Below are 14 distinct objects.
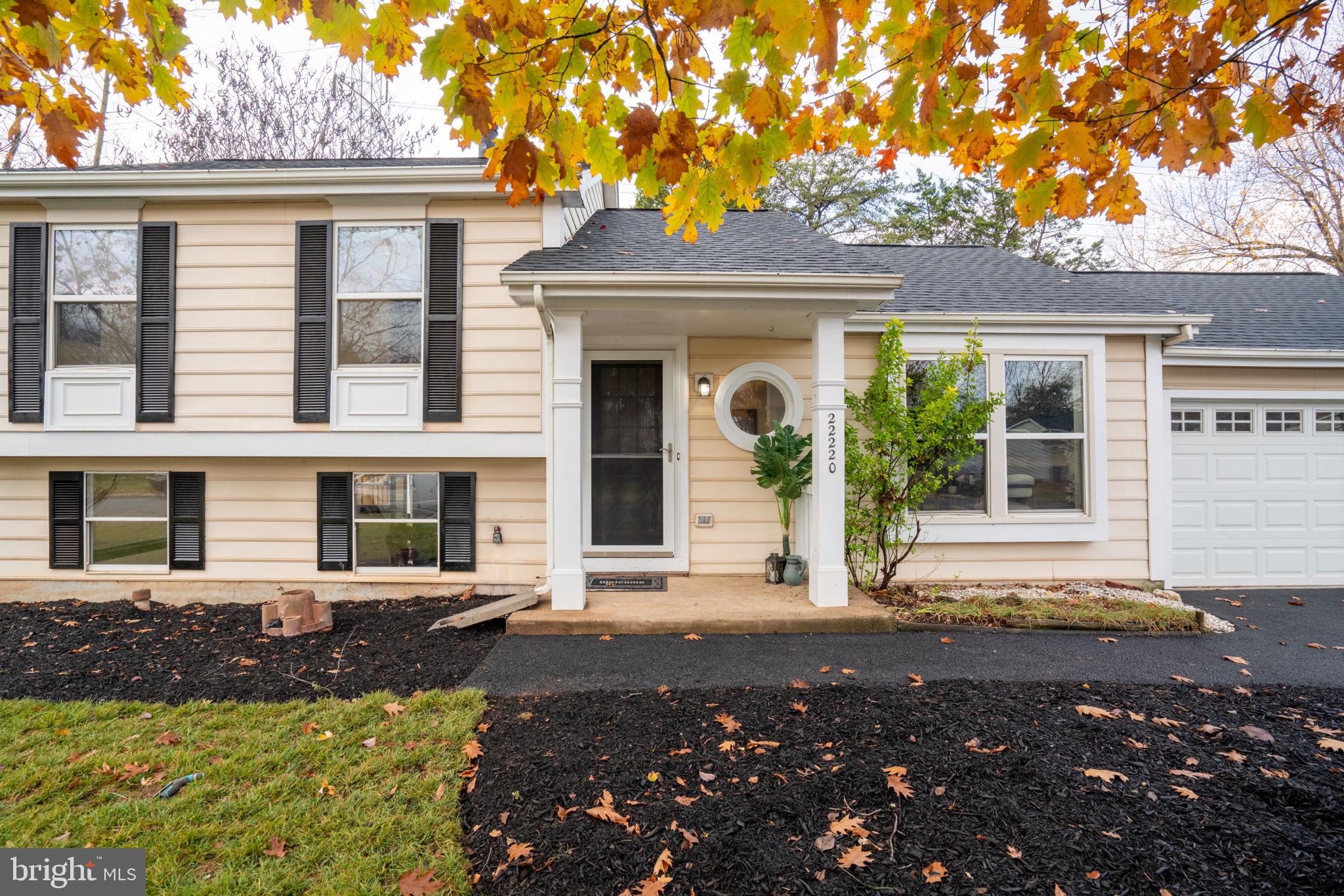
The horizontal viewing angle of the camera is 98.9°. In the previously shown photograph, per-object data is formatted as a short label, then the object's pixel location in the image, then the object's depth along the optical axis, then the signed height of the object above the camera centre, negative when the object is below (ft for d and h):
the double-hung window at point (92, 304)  18.39 +5.14
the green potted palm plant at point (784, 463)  16.87 +0.09
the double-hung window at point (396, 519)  18.66 -1.77
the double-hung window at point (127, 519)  18.85 -1.78
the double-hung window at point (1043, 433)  19.08 +1.12
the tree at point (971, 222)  48.88 +21.28
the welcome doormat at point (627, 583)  17.22 -3.60
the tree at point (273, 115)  39.86 +24.65
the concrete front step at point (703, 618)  14.37 -3.84
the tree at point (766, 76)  7.47 +5.48
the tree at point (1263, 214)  37.17 +17.98
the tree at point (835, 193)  49.37 +23.77
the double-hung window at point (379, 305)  18.17 +5.07
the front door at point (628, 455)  19.24 +0.35
